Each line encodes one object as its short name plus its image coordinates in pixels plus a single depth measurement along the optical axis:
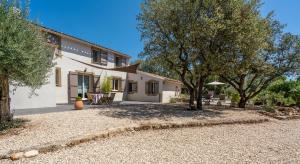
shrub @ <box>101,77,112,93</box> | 14.67
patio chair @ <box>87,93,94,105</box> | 12.13
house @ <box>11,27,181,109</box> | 10.03
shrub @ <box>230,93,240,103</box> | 13.93
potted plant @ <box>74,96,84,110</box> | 9.16
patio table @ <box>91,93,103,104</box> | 11.96
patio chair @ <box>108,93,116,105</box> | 12.53
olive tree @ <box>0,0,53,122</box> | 4.72
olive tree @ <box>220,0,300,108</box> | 8.44
